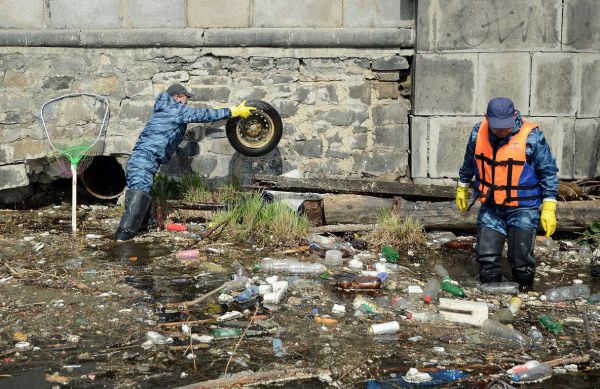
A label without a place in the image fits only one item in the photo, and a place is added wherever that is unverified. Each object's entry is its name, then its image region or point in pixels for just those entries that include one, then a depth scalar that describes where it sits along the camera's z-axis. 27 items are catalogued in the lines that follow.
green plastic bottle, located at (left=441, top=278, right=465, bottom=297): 6.06
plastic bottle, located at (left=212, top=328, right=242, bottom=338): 5.14
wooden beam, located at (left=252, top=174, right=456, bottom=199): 8.04
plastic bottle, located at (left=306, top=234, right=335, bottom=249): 7.36
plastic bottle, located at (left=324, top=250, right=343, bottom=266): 6.88
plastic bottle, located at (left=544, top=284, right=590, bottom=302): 6.05
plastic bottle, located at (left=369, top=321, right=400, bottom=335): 5.22
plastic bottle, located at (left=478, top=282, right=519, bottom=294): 6.15
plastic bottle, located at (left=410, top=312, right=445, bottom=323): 5.51
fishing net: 8.62
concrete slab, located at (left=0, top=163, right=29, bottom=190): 8.80
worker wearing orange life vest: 5.96
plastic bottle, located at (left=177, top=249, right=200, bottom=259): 7.09
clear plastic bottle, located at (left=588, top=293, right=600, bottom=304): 5.95
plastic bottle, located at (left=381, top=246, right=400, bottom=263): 7.05
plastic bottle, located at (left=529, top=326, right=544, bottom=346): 5.14
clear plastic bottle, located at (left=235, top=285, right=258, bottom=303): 5.82
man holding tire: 7.96
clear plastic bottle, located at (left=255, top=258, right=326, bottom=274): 6.64
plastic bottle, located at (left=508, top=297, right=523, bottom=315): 5.66
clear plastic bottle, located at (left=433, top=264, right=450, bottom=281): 6.59
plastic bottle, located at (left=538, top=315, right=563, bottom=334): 5.33
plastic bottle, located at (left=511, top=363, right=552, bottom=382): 4.53
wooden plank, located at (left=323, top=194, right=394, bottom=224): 7.86
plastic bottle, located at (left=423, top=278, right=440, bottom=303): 5.95
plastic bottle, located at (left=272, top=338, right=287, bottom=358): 4.86
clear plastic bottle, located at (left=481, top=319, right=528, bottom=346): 5.15
